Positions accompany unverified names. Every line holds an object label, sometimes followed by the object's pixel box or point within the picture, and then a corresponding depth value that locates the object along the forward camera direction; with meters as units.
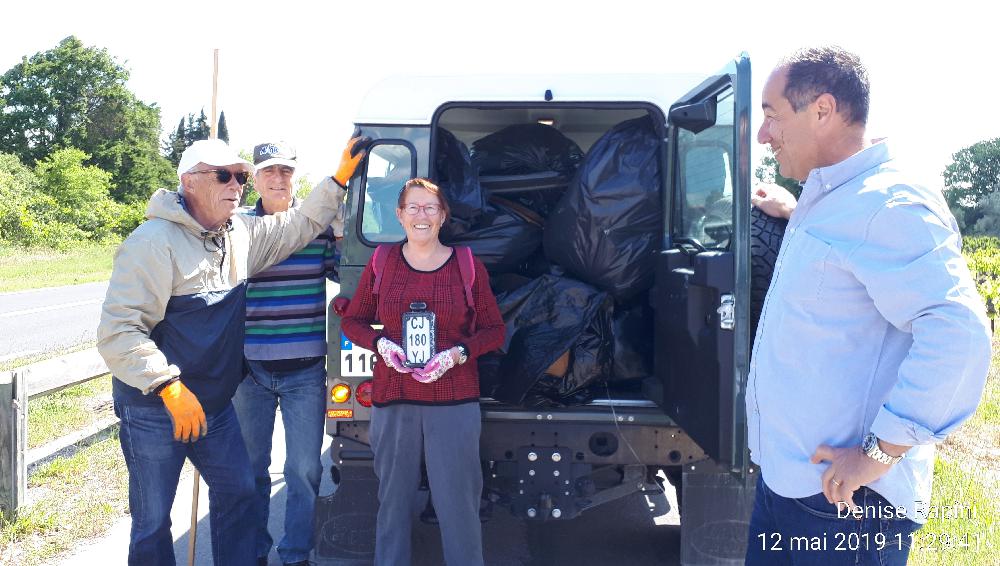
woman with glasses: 3.50
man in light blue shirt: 1.76
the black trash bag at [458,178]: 4.06
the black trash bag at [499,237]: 4.12
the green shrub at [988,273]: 11.50
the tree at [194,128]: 66.41
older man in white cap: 3.06
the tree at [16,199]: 29.22
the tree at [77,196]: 36.09
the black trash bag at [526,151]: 4.65
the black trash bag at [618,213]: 3.88
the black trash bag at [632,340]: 4.07
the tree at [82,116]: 56.47
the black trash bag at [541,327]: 3.80
